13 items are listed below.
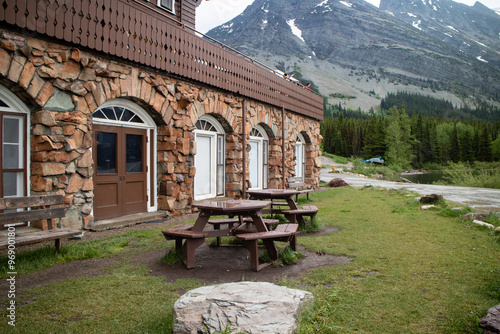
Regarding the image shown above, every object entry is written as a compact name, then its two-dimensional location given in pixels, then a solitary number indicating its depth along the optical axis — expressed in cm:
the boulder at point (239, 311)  231
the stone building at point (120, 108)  567
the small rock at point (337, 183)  1741
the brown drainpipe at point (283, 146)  1361
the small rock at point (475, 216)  715
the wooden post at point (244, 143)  1098
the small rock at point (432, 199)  941
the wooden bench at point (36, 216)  433
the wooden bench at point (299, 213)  658
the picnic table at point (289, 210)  664
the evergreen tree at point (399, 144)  5338
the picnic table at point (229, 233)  434
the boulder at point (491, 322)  245
